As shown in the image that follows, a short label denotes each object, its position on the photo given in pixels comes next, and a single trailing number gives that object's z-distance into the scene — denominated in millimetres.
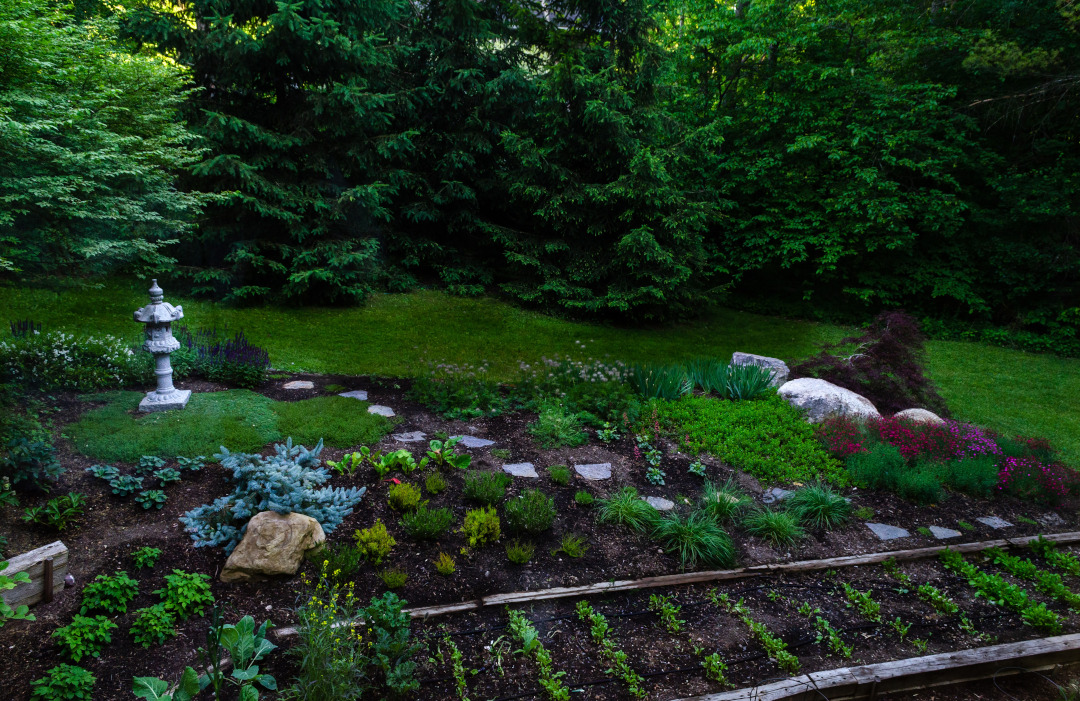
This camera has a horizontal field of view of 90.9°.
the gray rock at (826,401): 5727
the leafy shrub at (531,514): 3492
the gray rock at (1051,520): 4340
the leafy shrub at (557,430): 4930
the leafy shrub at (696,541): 3414
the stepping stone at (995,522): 4234
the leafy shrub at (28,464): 3020
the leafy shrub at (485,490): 3760
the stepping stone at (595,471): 4418
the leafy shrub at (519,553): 3223
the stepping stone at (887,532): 3954
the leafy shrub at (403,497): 3545
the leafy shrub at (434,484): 3834
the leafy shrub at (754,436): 4762
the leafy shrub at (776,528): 3725
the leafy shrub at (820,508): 4012
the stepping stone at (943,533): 4016
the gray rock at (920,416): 5480
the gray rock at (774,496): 4318
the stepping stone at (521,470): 4316
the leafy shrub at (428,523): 3309
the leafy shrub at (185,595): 2602
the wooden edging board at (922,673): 2471
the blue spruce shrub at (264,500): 3066
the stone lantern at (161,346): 4383
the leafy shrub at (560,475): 4195
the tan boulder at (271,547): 2855
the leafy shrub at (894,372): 6078
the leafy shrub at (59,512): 2869
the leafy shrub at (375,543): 3088
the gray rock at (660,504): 4043
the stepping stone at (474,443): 4711
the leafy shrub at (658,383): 5973
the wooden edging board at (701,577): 2846
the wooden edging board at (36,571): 2416
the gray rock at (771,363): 6918
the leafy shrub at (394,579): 2906
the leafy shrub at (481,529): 3359
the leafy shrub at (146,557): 2801
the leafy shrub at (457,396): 5363
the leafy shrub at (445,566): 3074
